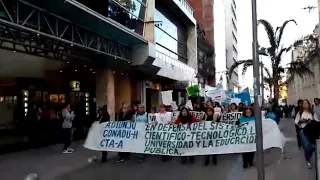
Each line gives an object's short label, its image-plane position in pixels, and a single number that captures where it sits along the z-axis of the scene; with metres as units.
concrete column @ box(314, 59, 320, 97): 31.17
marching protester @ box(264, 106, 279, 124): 10.21
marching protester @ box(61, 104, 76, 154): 9.89
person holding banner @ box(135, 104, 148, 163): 8.30
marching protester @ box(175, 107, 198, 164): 7.99
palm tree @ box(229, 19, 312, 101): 18.42
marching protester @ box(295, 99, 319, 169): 6.79
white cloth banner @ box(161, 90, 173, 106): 14.09
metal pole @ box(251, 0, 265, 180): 4.69
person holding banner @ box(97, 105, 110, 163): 9.07
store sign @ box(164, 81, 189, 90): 24.20
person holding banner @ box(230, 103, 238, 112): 10.75
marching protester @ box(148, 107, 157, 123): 9.08
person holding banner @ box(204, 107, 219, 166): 8.19
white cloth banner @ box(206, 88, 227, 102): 15.58
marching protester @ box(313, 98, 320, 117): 9.49
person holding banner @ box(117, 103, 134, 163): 8.41
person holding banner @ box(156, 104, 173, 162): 8.89
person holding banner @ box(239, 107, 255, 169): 7.32
